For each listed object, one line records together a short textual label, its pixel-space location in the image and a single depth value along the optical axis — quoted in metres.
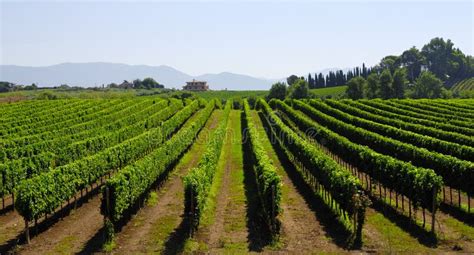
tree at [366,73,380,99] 131.00
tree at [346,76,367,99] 132.50
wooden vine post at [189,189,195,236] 22.43
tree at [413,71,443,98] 134.75
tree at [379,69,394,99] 129.75
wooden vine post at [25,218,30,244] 21.88
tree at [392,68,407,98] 129.88
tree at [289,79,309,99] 130.88
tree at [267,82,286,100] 135.00
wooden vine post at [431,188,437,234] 21.97
